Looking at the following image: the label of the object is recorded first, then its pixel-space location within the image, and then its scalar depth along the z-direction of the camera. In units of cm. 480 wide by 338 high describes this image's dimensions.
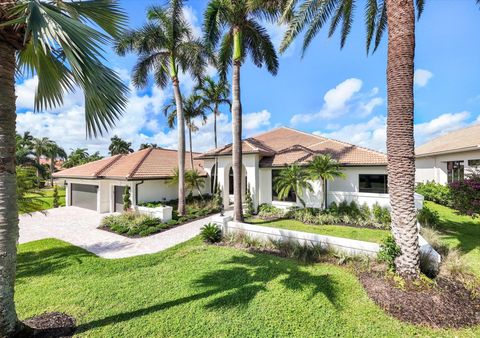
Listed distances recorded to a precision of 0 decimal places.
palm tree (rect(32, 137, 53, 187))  5059
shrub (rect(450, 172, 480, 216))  899
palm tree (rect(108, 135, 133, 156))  6344
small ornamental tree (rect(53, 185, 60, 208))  2238
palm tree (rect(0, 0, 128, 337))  312
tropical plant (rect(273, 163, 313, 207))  1503
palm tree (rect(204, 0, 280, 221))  1193
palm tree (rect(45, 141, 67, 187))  5214
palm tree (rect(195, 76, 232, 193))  2342
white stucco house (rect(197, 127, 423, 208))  1520
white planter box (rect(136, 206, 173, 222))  1459
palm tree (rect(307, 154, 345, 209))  1425
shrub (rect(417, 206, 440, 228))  1237
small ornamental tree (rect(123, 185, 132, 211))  1642
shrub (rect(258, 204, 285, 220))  1627
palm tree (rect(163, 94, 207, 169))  2277
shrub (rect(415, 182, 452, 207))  1941
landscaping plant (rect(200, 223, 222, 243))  1077
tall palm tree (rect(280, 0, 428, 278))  620
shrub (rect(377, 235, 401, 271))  643
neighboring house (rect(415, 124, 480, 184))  1730
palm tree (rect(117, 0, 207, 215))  1412
